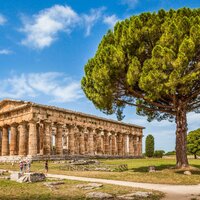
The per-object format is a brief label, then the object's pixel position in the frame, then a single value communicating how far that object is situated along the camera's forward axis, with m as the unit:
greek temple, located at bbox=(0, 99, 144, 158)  46.88
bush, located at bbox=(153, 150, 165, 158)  72.78
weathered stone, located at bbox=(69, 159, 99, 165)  38.40
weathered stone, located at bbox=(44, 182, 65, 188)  16.60
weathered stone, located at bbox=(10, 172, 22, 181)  19.78
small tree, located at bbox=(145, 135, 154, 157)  72.69
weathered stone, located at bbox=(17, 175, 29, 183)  18.62
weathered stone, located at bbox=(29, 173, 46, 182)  18.69
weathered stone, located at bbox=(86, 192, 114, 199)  12.62
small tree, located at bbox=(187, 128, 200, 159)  65.62
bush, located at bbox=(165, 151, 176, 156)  89.06
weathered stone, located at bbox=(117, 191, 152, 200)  12.58
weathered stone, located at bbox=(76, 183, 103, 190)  15.83
